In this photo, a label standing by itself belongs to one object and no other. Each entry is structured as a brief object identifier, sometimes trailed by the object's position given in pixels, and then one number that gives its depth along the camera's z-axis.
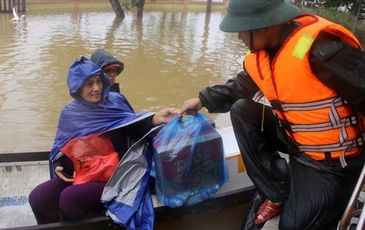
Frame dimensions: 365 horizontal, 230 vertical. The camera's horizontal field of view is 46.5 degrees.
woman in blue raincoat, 2.87
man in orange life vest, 2.04
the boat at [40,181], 2.75
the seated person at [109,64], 3.63
